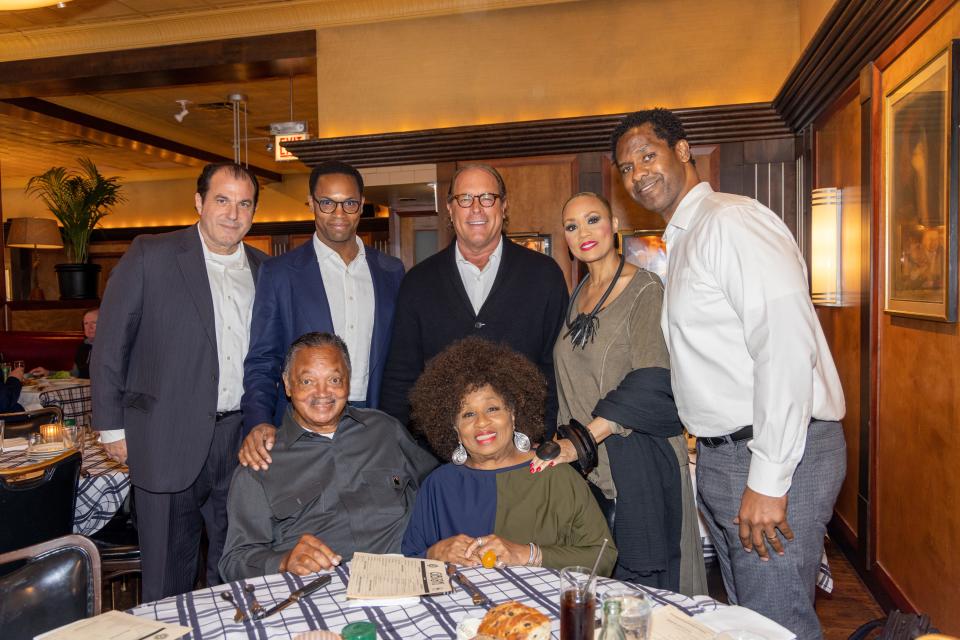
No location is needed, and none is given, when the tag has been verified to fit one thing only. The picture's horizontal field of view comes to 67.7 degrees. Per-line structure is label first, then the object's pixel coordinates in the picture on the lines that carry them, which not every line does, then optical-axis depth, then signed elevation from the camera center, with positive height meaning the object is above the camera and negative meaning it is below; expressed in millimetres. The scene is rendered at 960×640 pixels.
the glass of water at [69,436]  3693 -709
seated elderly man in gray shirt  2232 -609
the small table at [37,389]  6062 -774
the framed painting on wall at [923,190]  2740 +423
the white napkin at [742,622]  1437 -685
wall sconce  4523 +273
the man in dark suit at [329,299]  2857 -7
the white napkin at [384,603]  1625 -696
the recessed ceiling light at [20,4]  4273 +1798
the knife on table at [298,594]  1585 -693
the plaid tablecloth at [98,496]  3402 -935
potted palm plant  8773 +1247
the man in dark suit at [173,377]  2742 -302
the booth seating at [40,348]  8391 -561
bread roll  1396 -653
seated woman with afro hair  2082 -591
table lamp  10039 +963
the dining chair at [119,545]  3324 -1161
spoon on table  1551 -692
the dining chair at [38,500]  2672 -772
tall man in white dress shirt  1851 -258
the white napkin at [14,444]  3832 -775
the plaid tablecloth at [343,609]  1516 -700
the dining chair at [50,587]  1594 -669
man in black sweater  2764 -9
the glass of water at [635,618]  1291 -586
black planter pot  9641 +277
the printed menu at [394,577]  1654 -680
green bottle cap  1391 -655
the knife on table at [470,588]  1627 -692
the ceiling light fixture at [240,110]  9055 +2582
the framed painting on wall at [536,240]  6348 +482
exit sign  7568 +1591
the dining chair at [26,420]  4344 -746
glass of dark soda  1288 -572
